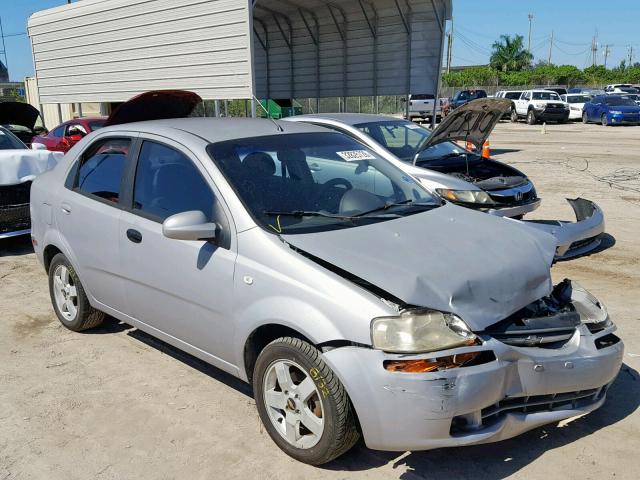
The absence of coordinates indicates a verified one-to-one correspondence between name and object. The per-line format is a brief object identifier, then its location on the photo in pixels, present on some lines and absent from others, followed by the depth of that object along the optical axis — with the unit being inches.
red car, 515.6
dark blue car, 1075.9
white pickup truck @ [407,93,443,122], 1282.0
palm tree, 2859.3
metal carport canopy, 491.5
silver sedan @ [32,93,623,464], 105.3
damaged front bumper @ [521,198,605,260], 246.1
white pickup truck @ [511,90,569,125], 1183.6
